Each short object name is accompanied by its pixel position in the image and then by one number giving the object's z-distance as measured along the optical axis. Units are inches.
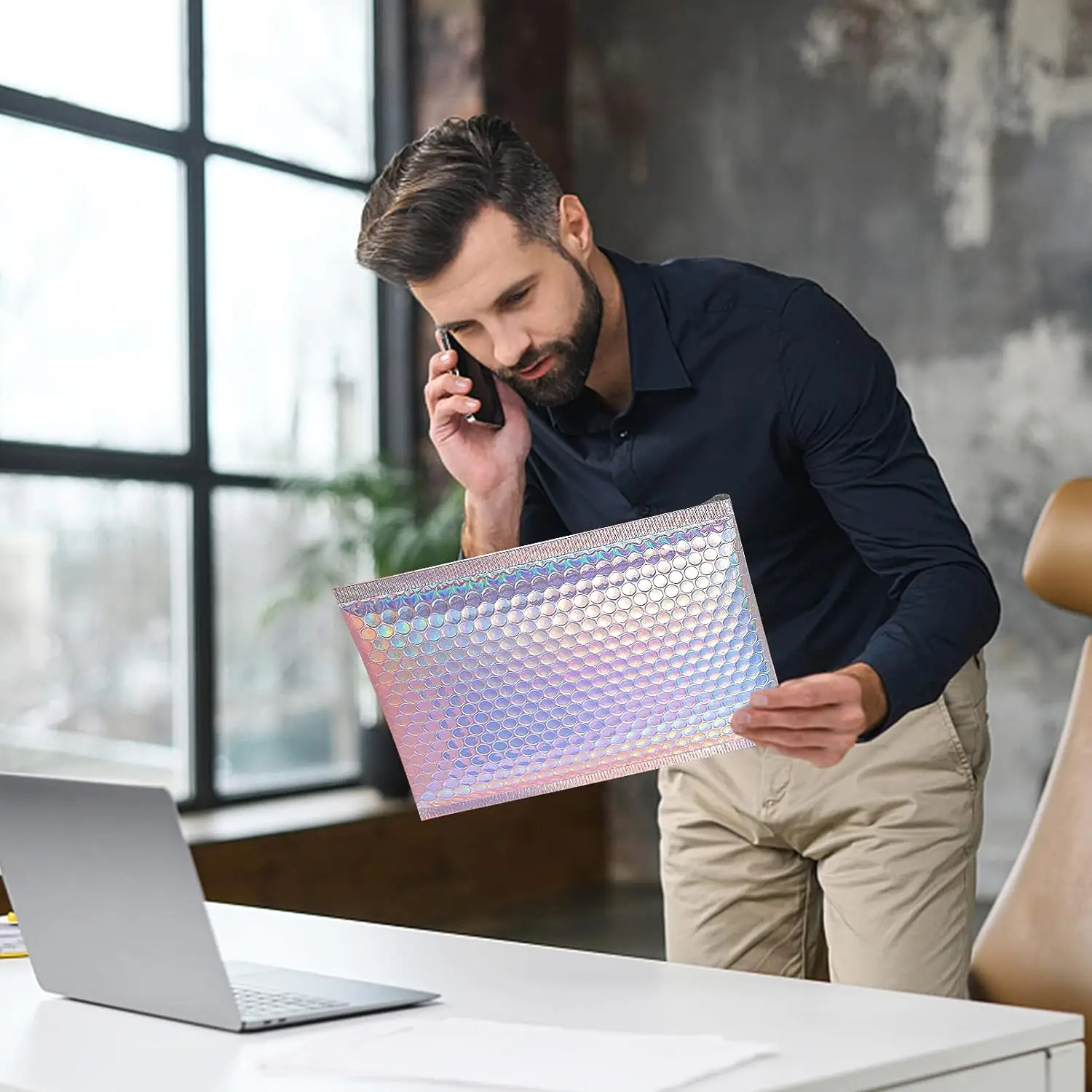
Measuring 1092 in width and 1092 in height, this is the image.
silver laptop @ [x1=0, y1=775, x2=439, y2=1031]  44.3
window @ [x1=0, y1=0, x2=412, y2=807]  175.6
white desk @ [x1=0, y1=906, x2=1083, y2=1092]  40.3
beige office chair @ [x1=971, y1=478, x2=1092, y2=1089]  64.3
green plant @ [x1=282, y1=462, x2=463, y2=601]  187.6
